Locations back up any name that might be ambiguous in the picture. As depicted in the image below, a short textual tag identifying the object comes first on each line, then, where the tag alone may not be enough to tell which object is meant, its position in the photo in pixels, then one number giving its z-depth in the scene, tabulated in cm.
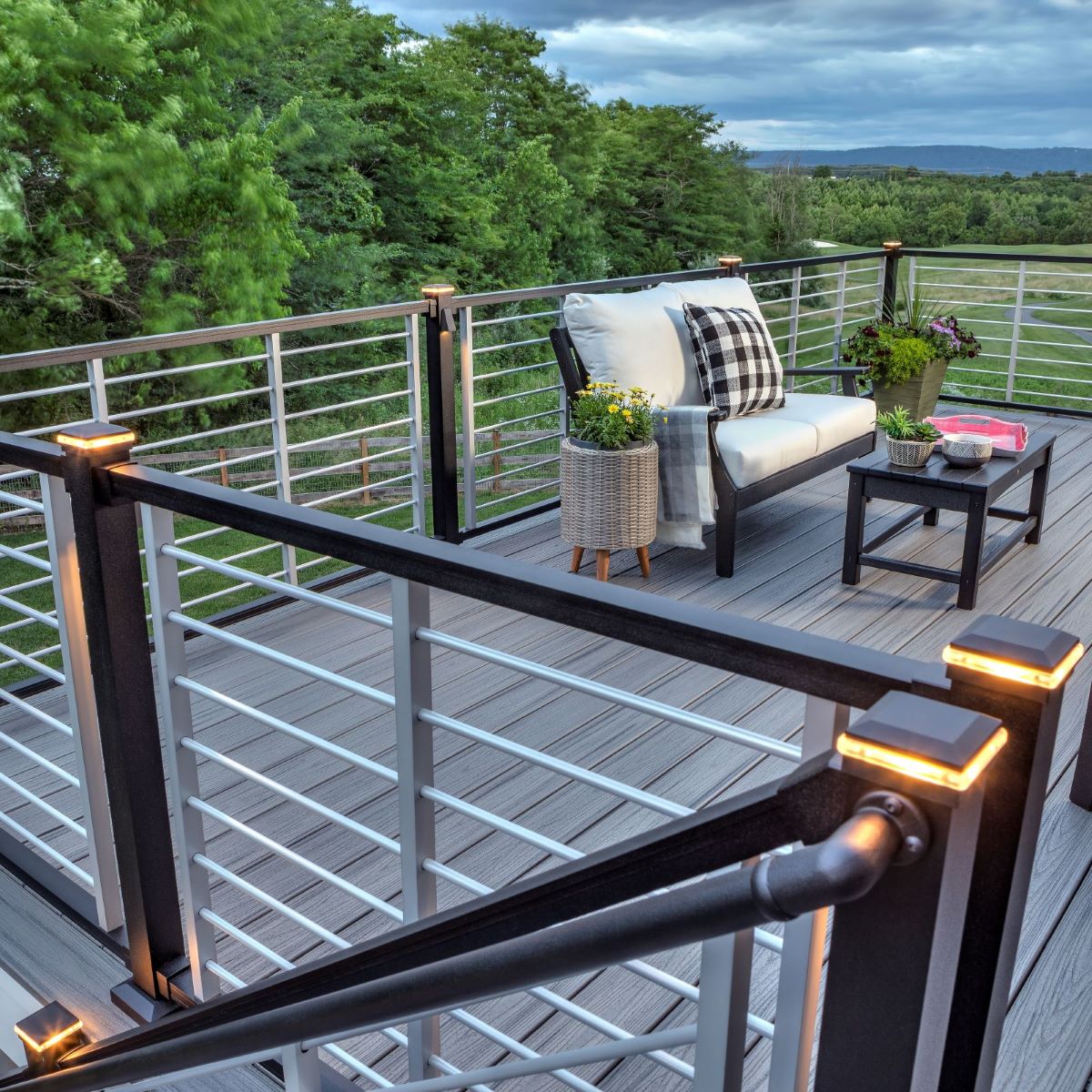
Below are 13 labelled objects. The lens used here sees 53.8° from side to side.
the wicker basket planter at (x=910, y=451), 341
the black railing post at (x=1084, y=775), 220
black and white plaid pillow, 393
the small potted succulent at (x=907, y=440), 342
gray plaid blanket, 359
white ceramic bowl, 343
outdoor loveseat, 360
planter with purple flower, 475
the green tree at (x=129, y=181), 960
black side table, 333
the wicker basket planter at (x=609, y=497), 343
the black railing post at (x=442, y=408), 363
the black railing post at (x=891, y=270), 597
